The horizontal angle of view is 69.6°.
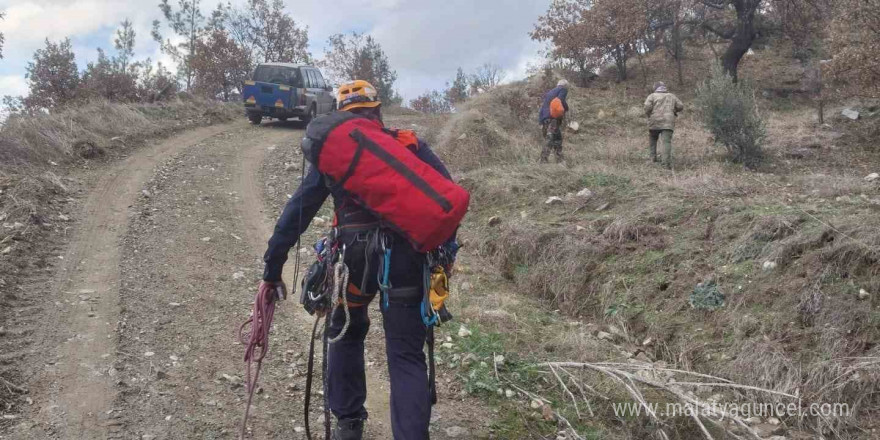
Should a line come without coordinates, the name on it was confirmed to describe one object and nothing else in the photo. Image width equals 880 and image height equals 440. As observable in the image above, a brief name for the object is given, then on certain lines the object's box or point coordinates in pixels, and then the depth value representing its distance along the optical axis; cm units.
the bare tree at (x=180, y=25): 3169
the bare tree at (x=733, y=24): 1680
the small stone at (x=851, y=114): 1272
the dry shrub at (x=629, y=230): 657
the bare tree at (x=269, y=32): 2591
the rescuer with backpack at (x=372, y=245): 274
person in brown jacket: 1059
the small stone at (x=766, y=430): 395
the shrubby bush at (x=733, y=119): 1014
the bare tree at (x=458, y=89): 2988
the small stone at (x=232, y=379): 397
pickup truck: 1606
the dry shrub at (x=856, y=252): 476
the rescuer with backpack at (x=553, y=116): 1098
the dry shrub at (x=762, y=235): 557
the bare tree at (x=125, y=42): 3631
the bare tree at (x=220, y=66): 2339
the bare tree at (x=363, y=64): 2892
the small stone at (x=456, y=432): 360
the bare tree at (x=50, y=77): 1978
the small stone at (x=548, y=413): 377
